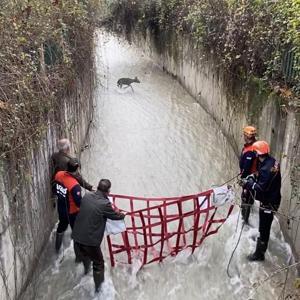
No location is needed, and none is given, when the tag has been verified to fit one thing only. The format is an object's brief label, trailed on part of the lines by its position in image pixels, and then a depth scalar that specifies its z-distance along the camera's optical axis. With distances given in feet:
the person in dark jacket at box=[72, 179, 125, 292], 15.27
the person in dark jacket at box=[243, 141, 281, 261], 16.27
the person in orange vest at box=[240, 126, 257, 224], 17.93
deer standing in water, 41.33
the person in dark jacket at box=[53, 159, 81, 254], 16.73
